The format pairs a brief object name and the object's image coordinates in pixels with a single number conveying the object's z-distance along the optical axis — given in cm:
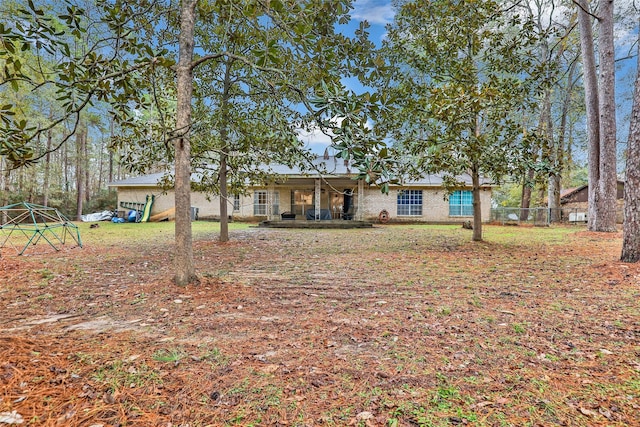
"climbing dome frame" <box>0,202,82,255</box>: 792
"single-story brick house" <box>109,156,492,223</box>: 1917
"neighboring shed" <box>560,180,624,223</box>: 2015
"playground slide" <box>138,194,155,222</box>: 1950
